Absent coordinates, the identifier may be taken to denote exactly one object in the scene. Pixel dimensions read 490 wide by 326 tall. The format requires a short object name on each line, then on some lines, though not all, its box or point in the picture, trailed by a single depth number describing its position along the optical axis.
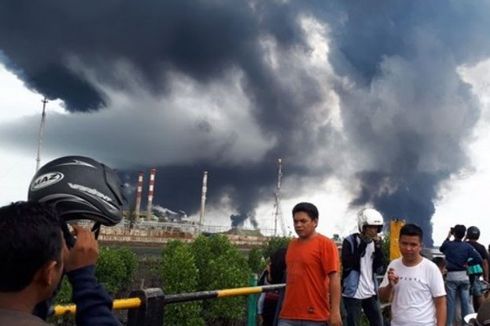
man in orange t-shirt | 4.68
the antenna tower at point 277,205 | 86.50
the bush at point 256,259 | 20.41
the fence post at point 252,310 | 6.30
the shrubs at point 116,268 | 18.84
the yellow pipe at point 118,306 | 3.12
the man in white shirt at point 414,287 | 4.28
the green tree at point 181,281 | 13.16
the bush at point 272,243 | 22.34
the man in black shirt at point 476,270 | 8.62
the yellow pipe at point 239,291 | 4.78
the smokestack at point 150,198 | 74.22
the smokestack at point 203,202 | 78.25
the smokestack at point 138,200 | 71.94
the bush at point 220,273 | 13.35
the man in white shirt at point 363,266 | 5.95
